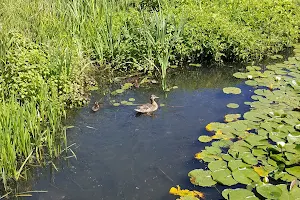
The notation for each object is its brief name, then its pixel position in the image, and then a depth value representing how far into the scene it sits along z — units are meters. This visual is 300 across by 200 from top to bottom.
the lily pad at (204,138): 5.09
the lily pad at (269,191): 3.94
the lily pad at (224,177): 4.26
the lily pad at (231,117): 5.51
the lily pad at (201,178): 4.30
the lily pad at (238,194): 3.99
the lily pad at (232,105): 5.93
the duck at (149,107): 5.73
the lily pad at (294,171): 4.30
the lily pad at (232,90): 6.41
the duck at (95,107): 5.90
